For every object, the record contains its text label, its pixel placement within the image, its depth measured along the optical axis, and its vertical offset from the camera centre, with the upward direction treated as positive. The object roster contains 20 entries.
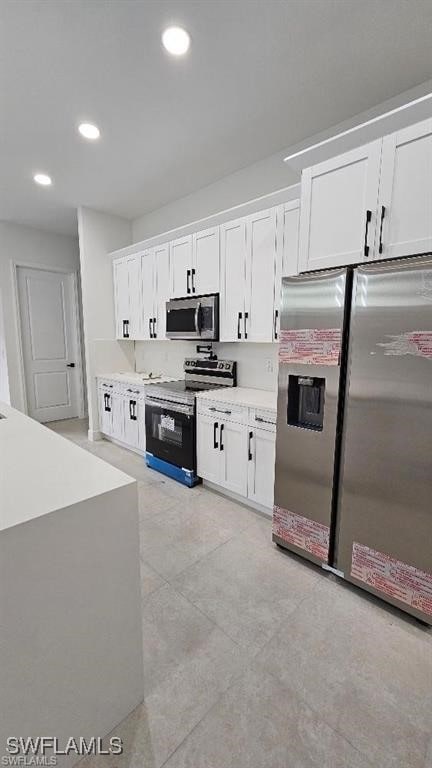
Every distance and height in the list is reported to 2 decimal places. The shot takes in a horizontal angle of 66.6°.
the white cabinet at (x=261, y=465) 2.49 -0.98
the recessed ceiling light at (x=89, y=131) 2.60 +1.66
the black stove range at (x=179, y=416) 3.12 -0.77
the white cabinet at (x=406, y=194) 1.58 +0.72
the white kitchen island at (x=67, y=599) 0.94 -0.82
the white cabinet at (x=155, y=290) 3.71 +0.57
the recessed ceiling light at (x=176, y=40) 1.76 +1.64
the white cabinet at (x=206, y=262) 3.11 +0.74
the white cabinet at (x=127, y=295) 4.13 +0.56
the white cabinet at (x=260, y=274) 2.67 +0.54
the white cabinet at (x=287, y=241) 2.51 +0.75
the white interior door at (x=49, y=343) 5.12 -0.08
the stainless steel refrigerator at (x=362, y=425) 1.60 -0.47
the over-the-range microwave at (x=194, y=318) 3.15 +0.21
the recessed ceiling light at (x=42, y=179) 3.40 +1.67
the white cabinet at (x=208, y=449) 2.90 -0.99
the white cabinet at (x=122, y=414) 3.83 -0.93
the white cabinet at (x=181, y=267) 3.38 +0.75
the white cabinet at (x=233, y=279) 2.89 +0.54
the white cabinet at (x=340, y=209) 1.76 +0.74
